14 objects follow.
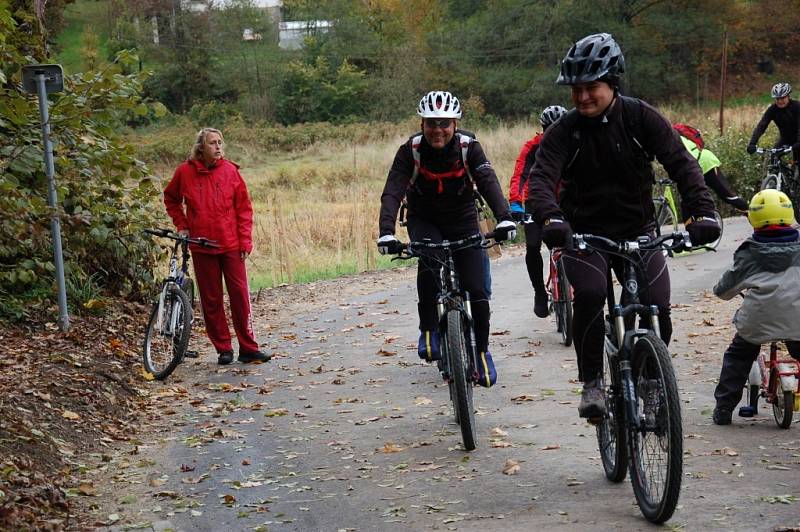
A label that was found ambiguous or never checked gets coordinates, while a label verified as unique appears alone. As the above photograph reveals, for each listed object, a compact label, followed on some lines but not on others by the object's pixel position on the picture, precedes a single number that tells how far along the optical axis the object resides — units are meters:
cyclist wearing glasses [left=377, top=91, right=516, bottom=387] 8.04
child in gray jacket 6.86
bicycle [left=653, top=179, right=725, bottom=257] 17.07
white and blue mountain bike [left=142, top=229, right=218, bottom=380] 10.57
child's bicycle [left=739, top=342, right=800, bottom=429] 7.06
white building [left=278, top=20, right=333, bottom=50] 86.91
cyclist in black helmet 5.79
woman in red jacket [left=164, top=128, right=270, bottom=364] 10.89
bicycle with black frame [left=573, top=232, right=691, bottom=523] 5.14
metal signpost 10.34
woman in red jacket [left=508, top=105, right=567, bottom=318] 10.66
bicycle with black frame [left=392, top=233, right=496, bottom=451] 7.21
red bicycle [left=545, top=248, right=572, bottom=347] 10.95
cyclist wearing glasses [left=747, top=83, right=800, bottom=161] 18.36
